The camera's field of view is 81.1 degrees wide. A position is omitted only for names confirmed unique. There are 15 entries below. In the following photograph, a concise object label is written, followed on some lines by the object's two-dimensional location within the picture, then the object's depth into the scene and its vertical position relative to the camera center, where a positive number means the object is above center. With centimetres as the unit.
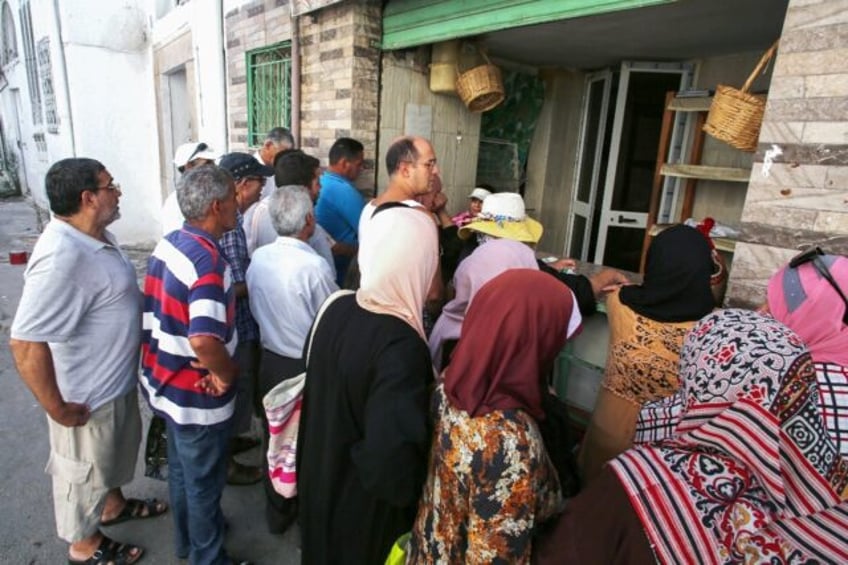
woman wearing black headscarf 193 -62
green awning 265 +88
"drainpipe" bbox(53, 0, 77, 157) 809 +112
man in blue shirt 360 -34
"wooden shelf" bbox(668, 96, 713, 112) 362 +48
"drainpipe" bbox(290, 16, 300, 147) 441 +59
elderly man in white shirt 236 -63
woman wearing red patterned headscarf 114 -73
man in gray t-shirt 195 -86
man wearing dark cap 274 -83
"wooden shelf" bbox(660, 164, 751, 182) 350 -1
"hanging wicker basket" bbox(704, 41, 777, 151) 231 +26
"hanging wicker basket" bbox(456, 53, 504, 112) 380 +56
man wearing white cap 302 -13
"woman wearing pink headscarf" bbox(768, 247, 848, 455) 125 -40
